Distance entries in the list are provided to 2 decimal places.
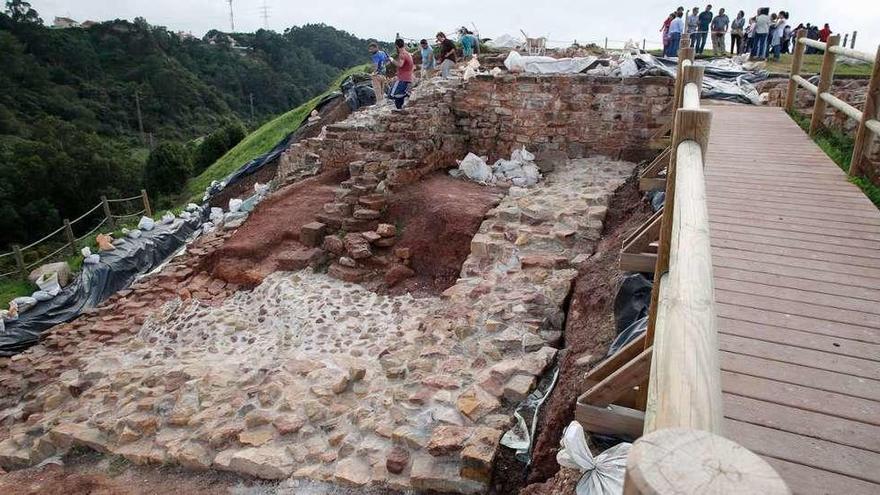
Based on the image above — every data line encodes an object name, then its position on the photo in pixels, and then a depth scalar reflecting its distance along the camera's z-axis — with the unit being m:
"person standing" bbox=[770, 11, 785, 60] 13.19
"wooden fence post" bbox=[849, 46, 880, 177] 4.59
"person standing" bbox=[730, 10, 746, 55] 15.02
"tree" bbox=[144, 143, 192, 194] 25.44
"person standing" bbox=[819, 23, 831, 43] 14.90
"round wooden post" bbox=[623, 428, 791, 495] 0.72
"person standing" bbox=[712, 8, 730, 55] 15.14
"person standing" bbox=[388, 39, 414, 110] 10.56
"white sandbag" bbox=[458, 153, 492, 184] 9.37
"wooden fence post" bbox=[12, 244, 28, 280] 12.64
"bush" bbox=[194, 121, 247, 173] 27.81
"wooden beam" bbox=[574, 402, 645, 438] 2.76
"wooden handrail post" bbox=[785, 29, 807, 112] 6.94
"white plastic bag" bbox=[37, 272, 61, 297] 9.34
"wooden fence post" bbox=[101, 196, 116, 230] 14.01
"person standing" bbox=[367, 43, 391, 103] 14.00
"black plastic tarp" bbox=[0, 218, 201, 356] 8.33
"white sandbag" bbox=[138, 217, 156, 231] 11.20
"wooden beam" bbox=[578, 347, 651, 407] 2.58
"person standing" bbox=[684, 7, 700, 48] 14.95
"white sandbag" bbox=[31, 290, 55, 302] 9.00
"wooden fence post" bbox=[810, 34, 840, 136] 5.67
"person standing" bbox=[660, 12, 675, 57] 13.81
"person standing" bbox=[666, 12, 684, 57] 13.34
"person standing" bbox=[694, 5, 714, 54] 15.08
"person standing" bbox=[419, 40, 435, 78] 14.55
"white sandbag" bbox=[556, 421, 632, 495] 2.59
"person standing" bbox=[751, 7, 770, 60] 13.38
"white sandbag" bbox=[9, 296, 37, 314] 8.84
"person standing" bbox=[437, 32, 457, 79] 12.16
